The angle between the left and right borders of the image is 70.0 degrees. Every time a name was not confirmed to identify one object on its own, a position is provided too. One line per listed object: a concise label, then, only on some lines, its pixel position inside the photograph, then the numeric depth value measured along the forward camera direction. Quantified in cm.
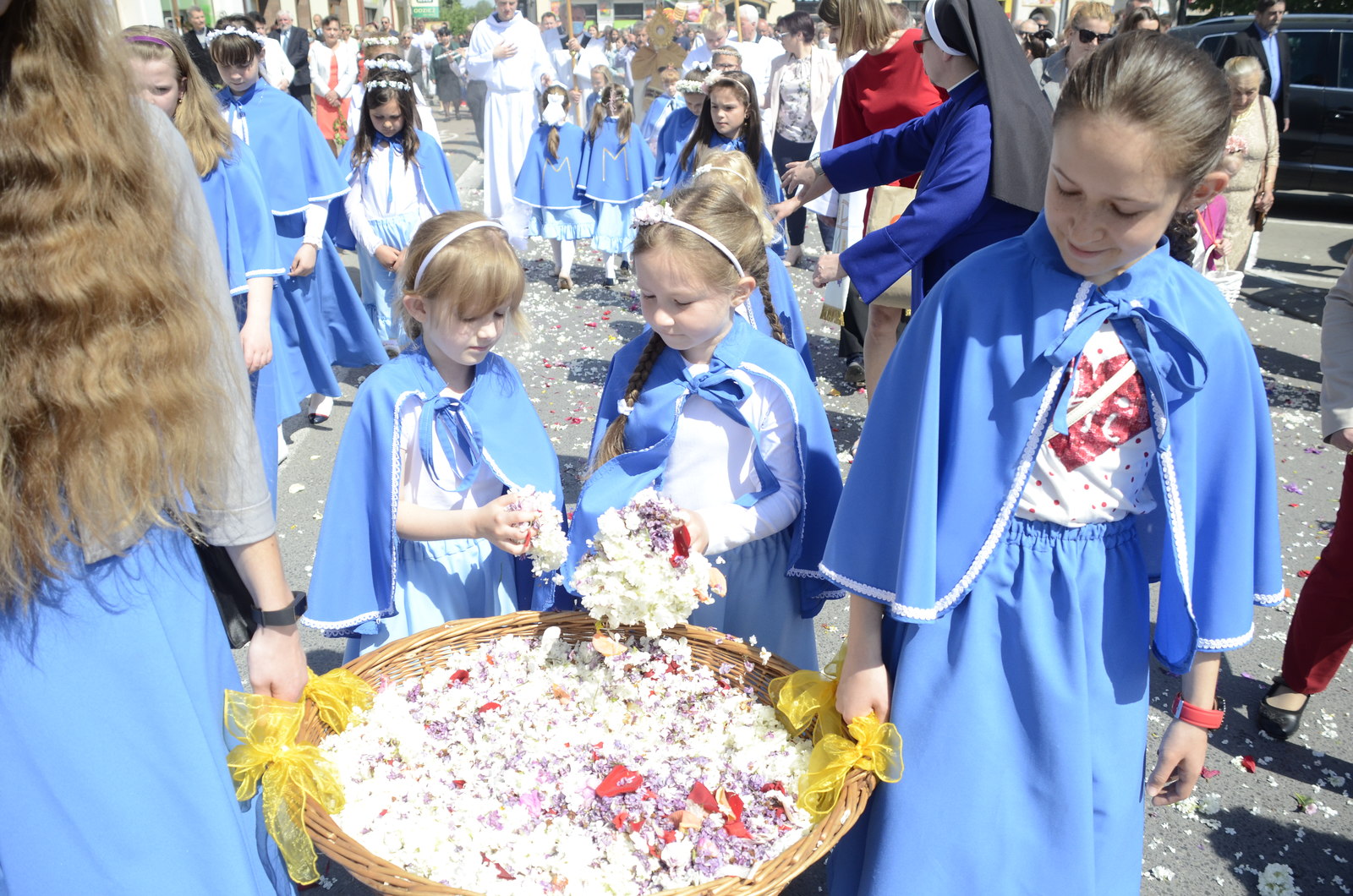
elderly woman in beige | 607
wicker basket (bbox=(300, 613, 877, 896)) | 169
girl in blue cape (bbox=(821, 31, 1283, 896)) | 171
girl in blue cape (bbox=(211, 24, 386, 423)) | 516
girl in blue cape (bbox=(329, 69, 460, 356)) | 608
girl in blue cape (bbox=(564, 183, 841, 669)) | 253
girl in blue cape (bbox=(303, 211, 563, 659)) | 261
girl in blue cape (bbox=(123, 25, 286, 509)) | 365
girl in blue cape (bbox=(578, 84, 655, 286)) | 931
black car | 1131
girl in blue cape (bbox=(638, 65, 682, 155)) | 1115
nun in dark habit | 351
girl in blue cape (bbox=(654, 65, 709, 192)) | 780
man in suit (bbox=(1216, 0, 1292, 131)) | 906
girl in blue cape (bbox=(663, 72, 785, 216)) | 617
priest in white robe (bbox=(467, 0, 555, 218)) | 1094
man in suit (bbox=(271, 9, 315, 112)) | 1373
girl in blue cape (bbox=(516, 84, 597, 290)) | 921
